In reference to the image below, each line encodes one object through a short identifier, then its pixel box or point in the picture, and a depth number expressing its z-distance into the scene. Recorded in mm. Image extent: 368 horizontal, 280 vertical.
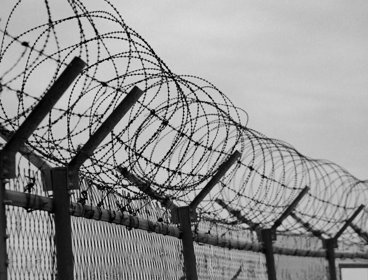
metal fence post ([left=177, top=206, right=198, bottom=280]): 13227
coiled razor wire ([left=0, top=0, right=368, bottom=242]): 9148
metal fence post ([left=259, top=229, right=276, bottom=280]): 17078
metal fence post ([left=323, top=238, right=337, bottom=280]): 20922
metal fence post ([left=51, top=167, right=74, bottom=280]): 9719
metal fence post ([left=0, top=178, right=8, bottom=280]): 8633
